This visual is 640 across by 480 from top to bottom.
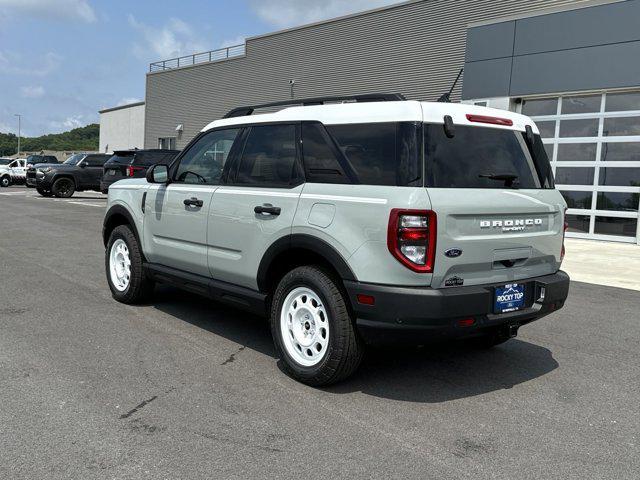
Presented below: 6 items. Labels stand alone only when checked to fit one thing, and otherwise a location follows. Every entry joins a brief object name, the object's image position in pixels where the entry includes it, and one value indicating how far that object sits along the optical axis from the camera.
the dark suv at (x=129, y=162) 18.11
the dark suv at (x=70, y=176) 24.19
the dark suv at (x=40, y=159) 33.44
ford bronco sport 3.56
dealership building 14.01
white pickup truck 33.50
